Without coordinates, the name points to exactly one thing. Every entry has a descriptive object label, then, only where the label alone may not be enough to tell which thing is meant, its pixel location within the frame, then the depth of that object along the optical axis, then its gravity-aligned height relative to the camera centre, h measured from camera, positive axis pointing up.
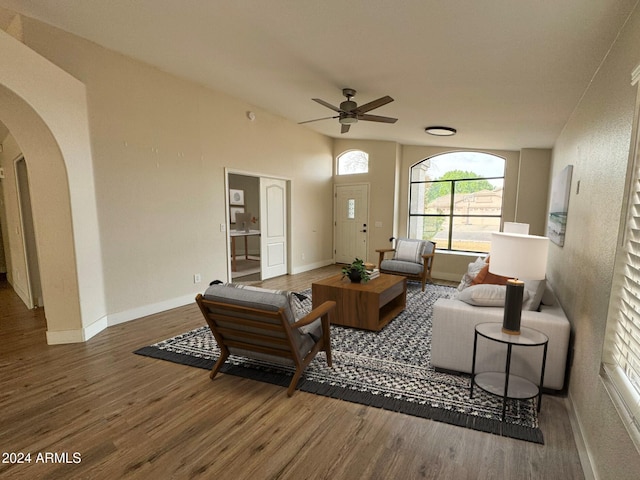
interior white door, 5.97 -0.45
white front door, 7.38 -0.41
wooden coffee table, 3.55 -1.08
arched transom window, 7.37 +0.98
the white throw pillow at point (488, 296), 2.58 -0.73
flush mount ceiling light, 4.84 +1.13
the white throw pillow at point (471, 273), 3.82 -0.83
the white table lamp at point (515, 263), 2.05 -0.38
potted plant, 3.87 -0.83
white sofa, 2.32 -1.06
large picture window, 6.31 +0.12
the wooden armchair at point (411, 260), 5.48 -0.99
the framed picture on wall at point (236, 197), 8.32 +0.17
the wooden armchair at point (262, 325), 2.21 -0.89
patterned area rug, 2.13 -1.40
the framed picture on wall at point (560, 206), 3.07 -0.01
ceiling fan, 3.75 +1.10
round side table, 2.09 -1.26
